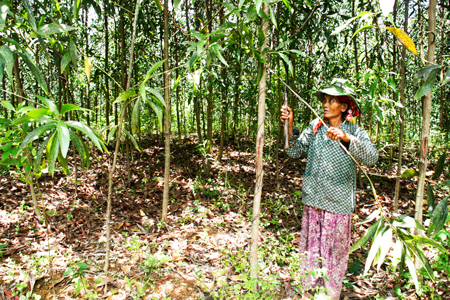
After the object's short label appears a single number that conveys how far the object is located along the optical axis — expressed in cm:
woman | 176
